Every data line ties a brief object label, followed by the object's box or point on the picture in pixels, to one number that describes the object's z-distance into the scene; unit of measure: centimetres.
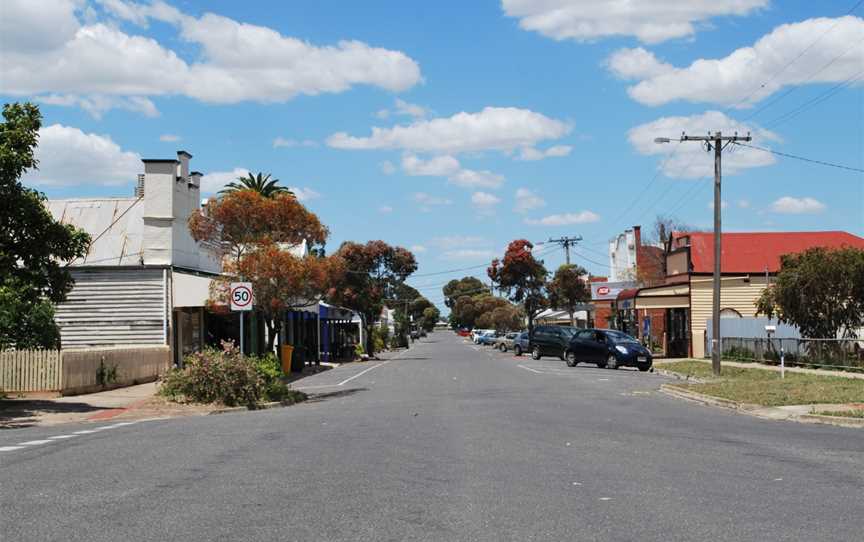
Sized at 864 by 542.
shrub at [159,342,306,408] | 2270
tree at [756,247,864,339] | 3281
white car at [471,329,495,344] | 9871
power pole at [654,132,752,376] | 3155
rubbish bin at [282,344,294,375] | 3991
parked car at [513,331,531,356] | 6319
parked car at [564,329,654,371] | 3841
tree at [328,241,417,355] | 6312
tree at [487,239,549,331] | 6981
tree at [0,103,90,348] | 2077
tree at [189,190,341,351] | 2900
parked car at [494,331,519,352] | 7137
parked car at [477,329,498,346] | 9036
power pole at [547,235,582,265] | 7919
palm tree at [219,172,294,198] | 5053
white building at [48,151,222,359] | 3412
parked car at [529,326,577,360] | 5034
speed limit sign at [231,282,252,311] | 2355
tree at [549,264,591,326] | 7362
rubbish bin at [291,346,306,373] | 4191
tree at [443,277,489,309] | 18188
